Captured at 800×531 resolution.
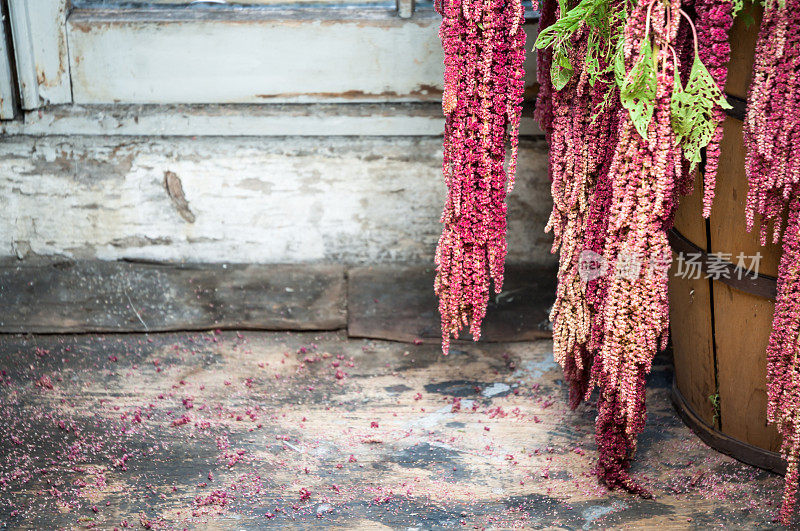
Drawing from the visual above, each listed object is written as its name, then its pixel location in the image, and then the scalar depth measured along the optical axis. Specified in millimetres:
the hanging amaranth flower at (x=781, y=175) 1547
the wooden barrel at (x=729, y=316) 1629
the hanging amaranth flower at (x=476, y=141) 1634
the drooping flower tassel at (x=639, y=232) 1558
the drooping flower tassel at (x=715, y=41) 1552
